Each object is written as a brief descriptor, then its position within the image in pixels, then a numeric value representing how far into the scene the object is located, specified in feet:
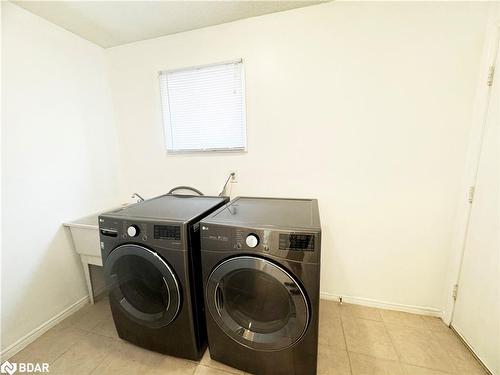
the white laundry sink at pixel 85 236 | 5.46
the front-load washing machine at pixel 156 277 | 3.95
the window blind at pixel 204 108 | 5.88
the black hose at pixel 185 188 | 6.55
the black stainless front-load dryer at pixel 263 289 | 3.42
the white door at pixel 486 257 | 4.00
